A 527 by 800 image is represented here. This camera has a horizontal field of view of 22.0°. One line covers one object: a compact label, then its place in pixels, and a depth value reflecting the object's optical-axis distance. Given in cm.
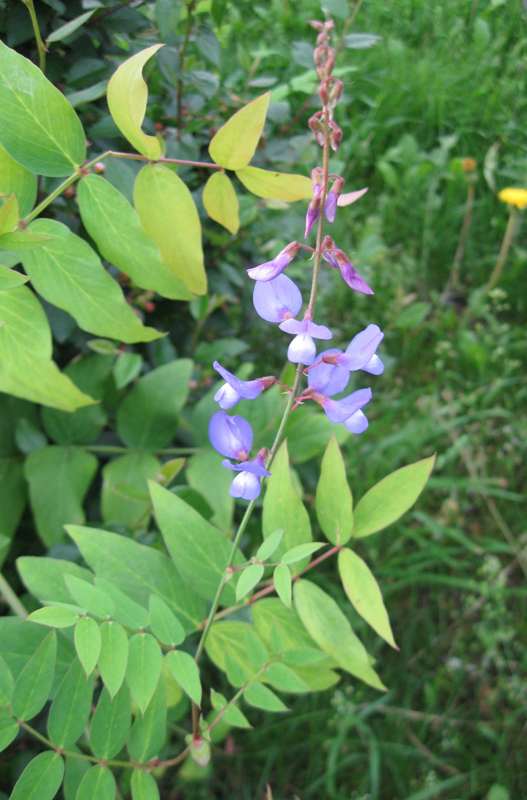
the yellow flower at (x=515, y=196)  103
